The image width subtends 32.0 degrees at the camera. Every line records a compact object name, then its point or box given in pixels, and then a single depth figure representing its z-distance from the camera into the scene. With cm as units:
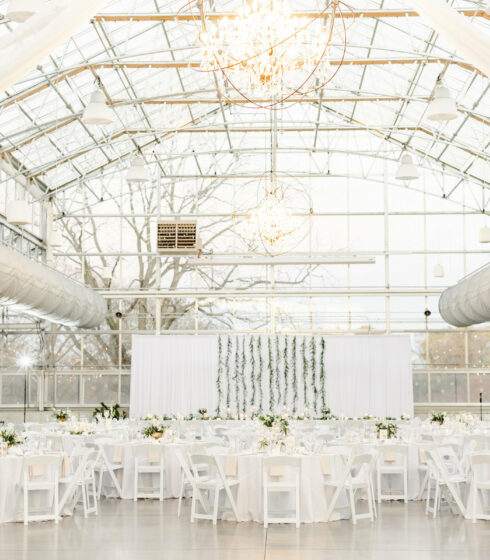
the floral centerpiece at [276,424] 1115
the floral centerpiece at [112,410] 1954
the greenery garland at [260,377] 2073
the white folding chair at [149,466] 1129
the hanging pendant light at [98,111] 1132
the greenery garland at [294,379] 2073
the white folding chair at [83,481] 950
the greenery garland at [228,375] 2077
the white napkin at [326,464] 972
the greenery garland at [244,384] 2073
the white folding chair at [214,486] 926
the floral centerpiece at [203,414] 1823
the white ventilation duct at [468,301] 1540
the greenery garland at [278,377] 2077
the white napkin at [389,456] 1151
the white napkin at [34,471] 972
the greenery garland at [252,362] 2088
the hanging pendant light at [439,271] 2111
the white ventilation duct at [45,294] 1305
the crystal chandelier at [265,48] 652
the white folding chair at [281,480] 895
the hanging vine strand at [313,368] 2078
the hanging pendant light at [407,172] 1559
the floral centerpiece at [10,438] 1021
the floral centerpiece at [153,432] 1182
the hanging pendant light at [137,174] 1581
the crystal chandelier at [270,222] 1421
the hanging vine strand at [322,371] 2077
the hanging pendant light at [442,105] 1084
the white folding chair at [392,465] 1076
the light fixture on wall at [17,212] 1400
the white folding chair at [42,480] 915
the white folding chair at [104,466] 1134
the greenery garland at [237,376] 2074
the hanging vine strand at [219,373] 2073
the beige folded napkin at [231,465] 966
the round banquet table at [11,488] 941
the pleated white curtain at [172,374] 2080
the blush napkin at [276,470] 927
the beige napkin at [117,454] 1175
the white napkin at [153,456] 1162
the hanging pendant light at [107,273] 2111
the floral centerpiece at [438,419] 1484
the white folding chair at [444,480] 945
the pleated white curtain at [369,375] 2066
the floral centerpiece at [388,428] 1217
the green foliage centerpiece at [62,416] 1605
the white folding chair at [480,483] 916
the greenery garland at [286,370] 2078
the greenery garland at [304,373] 2073
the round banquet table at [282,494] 939
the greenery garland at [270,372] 2077
